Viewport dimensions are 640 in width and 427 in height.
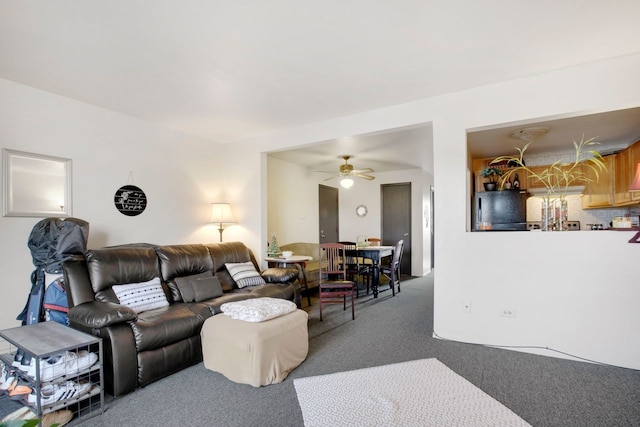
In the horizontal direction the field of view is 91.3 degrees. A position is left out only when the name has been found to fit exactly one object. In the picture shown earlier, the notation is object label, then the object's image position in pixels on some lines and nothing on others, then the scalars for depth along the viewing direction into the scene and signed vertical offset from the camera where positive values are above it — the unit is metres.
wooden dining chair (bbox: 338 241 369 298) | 5.38 -0.82
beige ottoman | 2.36 -1.02
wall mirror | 2.83 +0.34
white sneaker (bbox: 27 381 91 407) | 1.92 -1.09
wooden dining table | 5.45 -0.63
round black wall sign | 3.66 +0.24
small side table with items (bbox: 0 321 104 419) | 1.91 -0.98
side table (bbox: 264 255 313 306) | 4.38 -0.61
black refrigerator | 5.29 +0.16
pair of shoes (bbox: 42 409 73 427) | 1.93 -1.24
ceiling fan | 5.67 +0.84
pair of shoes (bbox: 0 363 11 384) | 2.18 -1.08
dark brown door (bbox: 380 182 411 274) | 7.41 +0.07
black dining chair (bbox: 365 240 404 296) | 5.32 -0.86
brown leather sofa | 2.29 -0.80
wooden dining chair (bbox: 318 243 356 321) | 3.99 -0.73
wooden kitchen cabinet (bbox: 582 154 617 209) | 4.71 +0.48
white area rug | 2.00 -1.28
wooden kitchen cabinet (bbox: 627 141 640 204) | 3.99 +0.75
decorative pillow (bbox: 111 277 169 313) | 2.82 -0.70
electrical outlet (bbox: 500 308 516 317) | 3.06 -0.92
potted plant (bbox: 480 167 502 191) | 4.93 +0.73
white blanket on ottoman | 2.61 -0.78
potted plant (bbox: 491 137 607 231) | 3.05 +0.03
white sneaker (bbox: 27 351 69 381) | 1.94 -0.93
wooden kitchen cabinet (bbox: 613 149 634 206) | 4.21 +0.57
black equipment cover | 2.69 -0.26
